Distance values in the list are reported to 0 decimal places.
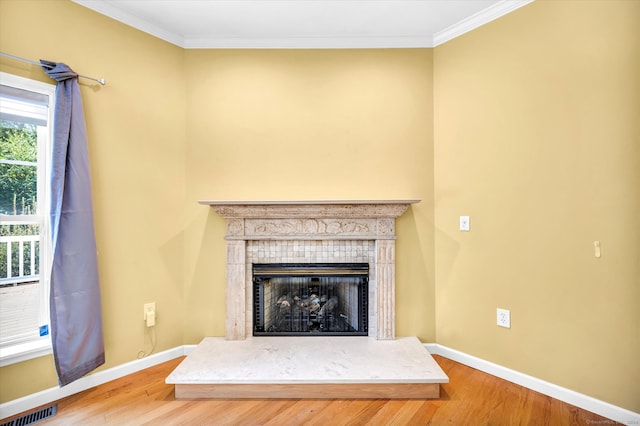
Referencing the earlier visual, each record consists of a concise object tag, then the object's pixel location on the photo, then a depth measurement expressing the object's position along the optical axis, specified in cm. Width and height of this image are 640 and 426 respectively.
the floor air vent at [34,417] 164
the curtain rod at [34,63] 169
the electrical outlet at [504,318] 209
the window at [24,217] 176
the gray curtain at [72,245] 182
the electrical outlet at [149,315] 226
